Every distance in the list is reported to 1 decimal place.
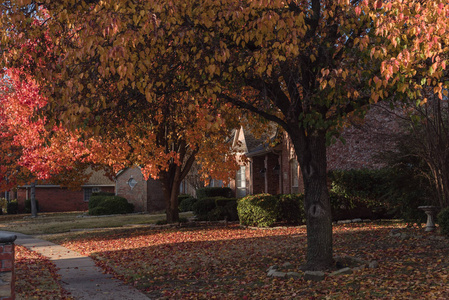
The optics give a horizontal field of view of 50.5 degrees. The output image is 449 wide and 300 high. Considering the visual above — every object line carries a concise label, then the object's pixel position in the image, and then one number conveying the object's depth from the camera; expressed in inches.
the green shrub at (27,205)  1874.9
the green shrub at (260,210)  738.2
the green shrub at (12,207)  1867.6
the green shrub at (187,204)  1395.2
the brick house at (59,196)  1946.4
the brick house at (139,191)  1581.0
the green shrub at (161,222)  902.4
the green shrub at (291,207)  738.8
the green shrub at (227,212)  935.0
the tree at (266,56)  280.2
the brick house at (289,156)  781.3
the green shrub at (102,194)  1808.6
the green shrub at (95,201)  1582.2
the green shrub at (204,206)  1011.3
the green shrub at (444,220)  415.7
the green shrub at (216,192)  1282.0
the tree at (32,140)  783.7
